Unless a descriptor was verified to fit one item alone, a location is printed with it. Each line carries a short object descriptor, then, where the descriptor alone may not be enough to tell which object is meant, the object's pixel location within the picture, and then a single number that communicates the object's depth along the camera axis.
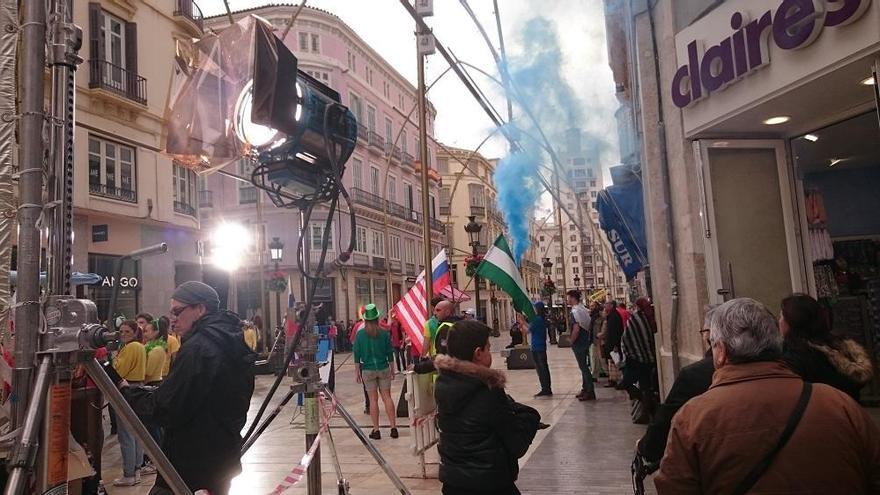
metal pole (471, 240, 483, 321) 17.98
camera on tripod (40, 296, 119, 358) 2.21
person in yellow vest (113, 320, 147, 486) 7.46
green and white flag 8.91
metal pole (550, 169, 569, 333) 15.44
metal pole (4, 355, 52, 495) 1.98
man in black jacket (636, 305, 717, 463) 3.12
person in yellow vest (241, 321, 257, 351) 15.59
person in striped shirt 9.17
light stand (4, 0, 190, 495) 2.16
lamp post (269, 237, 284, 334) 18.09
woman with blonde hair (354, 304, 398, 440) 9.14
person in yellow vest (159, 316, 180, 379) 8.95
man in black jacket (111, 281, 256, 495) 3.40
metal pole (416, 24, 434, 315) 8.76
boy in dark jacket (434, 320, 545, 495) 3.39
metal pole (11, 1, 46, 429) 2.17
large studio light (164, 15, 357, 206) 3.42
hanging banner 10.74
